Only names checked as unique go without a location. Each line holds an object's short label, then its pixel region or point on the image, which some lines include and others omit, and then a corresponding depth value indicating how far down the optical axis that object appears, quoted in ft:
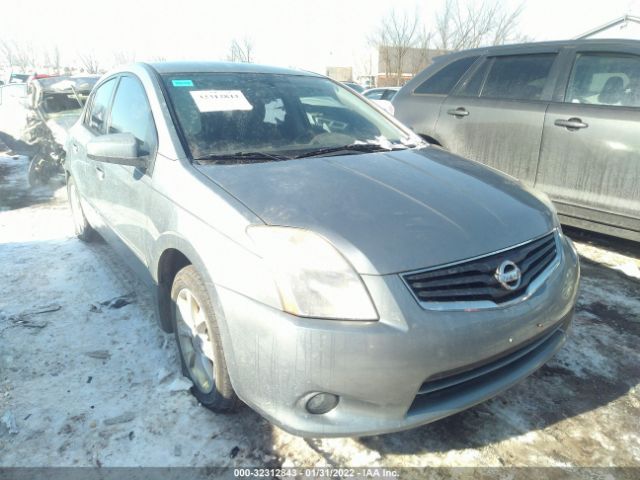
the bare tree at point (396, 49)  117.19
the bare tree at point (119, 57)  152.97
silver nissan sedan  5.33
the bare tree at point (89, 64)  146.02
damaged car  23.61
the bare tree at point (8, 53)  174.50
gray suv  11.98
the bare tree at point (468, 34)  109.81
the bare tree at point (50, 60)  167.73
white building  67.41
